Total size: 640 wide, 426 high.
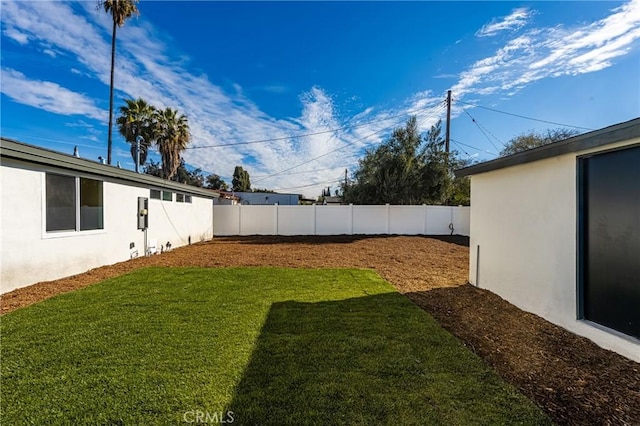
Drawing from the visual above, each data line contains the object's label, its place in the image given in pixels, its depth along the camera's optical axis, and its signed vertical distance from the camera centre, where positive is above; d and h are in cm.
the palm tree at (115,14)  1337 +963
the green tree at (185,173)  3693 +570
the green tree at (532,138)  2173 +608
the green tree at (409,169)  1691 +278
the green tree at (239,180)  4785 +572
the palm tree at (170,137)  1775 +495
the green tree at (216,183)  4702 +522
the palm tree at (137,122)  1639 +537
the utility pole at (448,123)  1755 +573
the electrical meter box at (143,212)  868 +4
